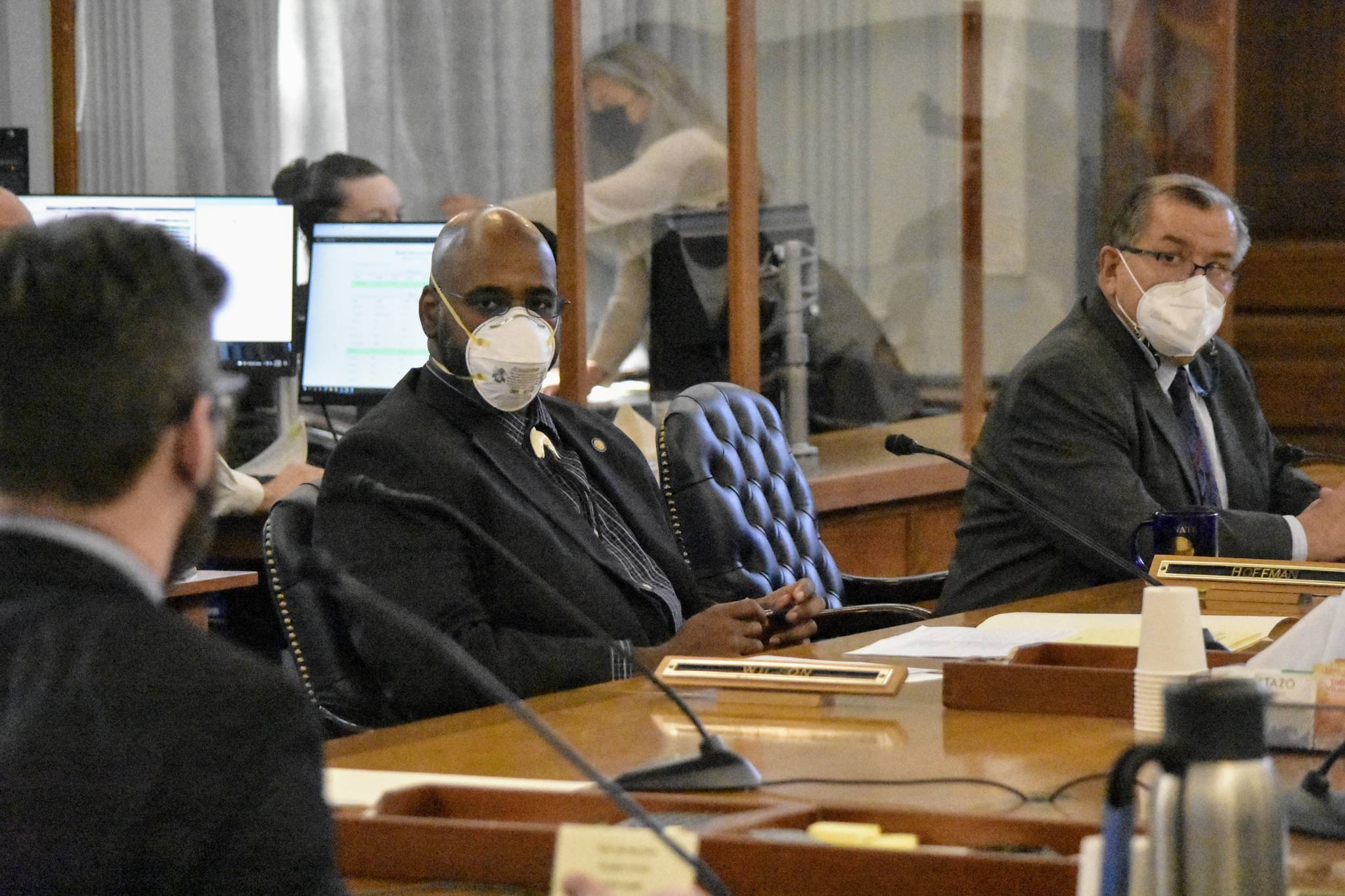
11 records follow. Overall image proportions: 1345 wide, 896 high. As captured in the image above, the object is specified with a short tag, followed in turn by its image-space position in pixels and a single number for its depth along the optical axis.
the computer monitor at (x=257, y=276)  8.50
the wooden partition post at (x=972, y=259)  11.62
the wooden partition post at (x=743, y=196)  9.62
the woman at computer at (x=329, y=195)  8.77
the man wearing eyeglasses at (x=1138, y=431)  6.54
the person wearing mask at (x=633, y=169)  9.25
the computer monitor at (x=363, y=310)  8.55
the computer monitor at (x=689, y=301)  9.62
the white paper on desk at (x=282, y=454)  8.30
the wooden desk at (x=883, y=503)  10.07
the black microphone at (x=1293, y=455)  7.05
